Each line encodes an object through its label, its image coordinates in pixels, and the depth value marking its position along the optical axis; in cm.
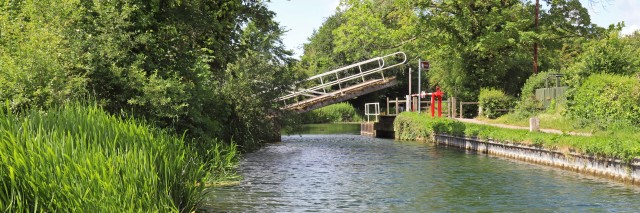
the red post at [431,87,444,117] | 3596
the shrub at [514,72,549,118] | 3266
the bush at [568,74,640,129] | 2325
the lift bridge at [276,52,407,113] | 3584
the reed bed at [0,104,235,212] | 805
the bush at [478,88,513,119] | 3597
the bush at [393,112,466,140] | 3207
